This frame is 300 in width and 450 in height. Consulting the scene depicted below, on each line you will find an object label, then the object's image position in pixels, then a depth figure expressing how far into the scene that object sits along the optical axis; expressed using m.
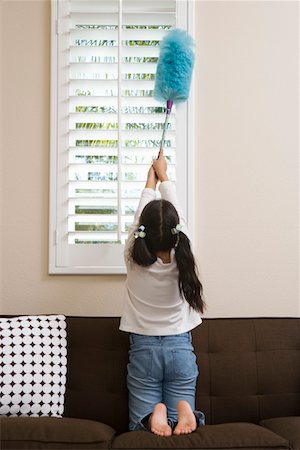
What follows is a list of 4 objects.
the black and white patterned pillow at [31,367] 2.44
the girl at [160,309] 2.43
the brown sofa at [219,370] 2.57
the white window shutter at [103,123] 2.93
